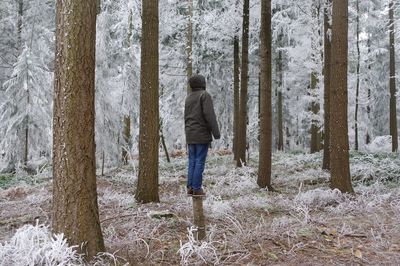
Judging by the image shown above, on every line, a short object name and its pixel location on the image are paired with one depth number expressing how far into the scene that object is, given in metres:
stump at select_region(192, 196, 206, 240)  4.88
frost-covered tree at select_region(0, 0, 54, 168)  14.65
